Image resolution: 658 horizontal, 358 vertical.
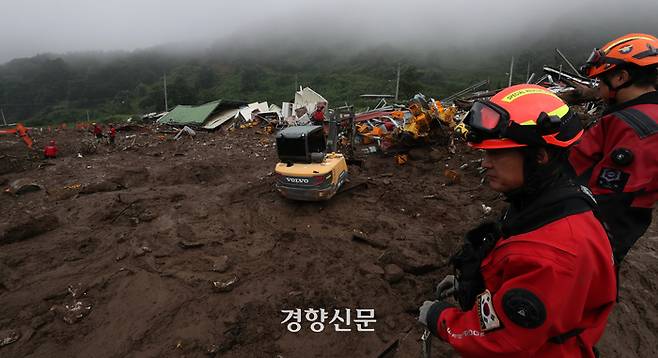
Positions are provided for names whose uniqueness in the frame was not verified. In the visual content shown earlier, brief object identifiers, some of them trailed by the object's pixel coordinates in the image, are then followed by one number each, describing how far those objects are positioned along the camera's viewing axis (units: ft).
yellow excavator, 19.97
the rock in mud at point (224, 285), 14.15
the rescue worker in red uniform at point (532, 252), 3.63
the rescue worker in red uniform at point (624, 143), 5.94
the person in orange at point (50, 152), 36.06
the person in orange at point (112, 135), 43.82
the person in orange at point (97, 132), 43.88
